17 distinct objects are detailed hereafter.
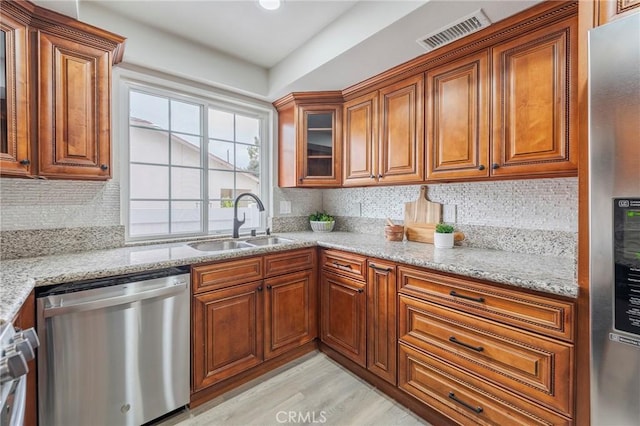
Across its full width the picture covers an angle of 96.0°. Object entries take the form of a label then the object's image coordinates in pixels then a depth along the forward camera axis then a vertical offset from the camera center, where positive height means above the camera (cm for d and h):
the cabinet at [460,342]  125 -70
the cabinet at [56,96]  147 +66
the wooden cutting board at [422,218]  235 -5
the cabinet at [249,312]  183 -72
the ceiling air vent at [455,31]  160 +108
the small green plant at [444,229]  208 -13
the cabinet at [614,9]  102 +74
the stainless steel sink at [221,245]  245 -29
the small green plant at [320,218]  311 -7
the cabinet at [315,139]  273 +71
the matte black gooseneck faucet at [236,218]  258 -6
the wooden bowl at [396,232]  240 -17
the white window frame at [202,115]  218 +87
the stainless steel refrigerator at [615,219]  96 -3
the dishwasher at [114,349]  135 -71
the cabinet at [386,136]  213 +63
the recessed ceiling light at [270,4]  181 +132
